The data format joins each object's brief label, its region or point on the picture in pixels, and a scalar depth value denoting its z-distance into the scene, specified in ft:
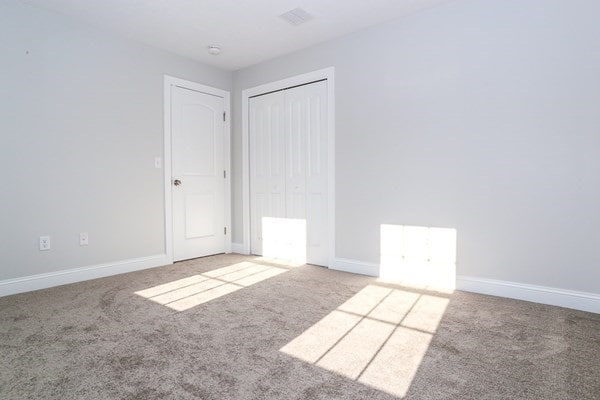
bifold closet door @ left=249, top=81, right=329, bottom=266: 12.28
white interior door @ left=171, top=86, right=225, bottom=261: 13.11
